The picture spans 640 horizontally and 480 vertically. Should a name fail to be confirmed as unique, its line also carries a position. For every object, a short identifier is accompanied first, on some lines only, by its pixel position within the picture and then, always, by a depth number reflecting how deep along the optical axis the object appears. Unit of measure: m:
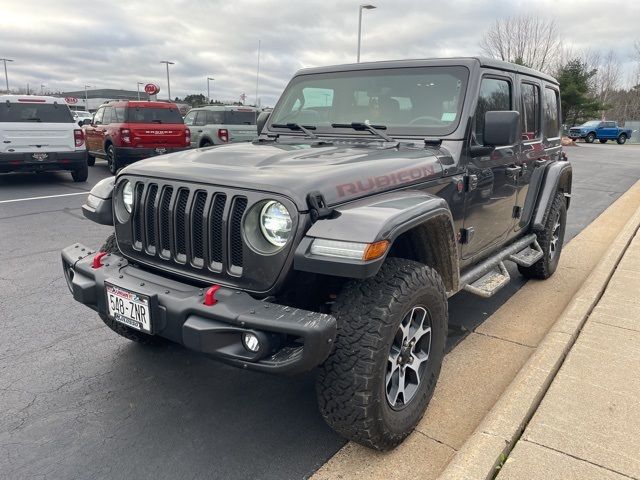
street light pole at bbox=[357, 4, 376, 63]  24.08
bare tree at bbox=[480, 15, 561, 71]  37.12
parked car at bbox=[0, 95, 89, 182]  10.09
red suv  12.53
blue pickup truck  37.69
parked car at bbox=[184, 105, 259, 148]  14.59
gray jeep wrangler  2.22
